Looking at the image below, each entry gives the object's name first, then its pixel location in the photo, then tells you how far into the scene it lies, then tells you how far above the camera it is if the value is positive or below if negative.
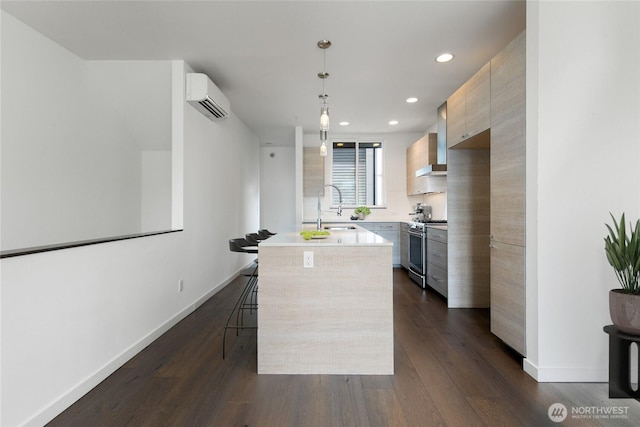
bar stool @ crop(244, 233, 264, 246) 3.17 -0.26
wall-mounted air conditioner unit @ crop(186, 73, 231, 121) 3.27 +1.24
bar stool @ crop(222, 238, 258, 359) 2.69 -0.52
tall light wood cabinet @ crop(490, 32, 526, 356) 2.30 +0.15
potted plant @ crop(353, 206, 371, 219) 6.03 +0.05
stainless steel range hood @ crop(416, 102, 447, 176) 4.20 +0.84
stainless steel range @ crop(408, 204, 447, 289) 4.53 -0.54
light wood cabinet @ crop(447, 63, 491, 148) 2.88 +1.04
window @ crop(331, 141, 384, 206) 6.53 +0.84
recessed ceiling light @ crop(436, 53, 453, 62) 3.13 +1.53
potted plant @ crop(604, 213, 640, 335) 1.69 -0.37
